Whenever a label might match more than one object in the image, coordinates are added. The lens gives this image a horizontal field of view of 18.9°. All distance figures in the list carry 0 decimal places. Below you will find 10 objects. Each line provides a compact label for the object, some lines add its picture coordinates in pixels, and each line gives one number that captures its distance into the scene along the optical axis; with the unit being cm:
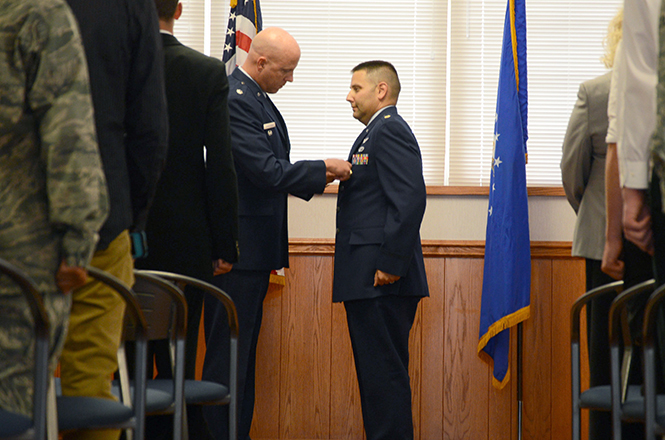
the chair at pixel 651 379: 606
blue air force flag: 790
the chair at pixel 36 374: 463
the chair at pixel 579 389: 645
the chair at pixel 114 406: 555
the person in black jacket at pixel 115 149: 617
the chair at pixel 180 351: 631
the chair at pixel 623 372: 632
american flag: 805
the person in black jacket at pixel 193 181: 681
